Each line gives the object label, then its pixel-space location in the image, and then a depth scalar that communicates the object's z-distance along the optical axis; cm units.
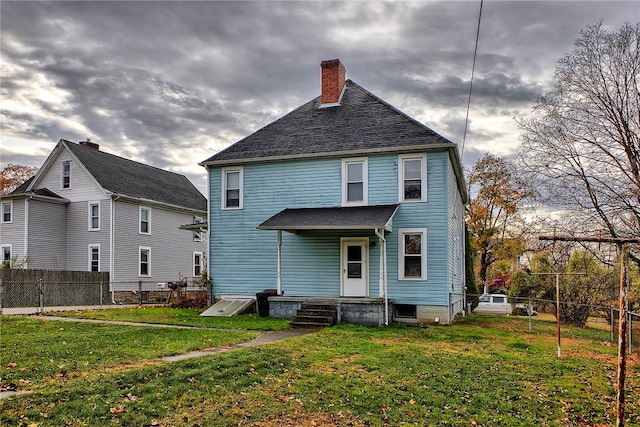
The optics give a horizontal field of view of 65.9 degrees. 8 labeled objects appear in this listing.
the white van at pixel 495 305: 2928
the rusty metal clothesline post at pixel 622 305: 503
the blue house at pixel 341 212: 1589
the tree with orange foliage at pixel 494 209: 3288
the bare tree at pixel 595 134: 1791
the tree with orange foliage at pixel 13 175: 4066
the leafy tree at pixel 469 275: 2551
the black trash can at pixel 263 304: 1647
